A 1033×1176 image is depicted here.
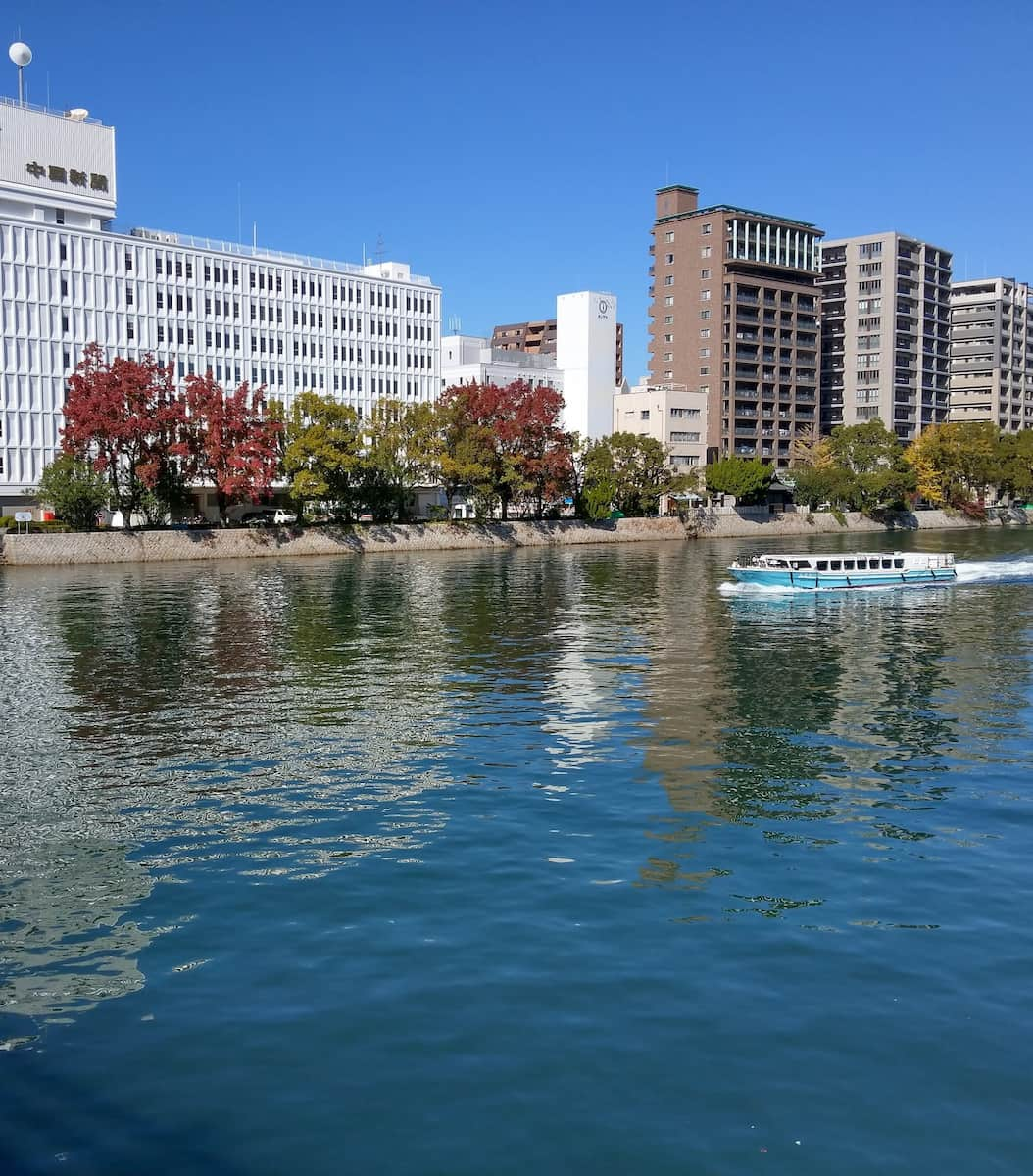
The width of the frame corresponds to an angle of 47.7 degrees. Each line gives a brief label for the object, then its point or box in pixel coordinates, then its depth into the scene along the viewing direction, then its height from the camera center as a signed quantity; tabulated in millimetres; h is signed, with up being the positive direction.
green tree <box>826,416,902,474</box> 157500 +11708
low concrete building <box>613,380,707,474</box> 171875 +17246
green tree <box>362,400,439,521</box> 115125 +8163
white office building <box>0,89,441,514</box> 115312 +26250
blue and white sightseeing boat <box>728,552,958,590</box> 67750 -2144
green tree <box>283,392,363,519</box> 106375 +7943
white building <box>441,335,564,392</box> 174875 +26105
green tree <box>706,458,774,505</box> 151375 +7361
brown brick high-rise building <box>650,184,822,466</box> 184125 +35012
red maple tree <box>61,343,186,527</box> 93375 +9058
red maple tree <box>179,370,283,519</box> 98812 +7733
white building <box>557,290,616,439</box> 183000 +27772
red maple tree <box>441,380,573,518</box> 120625 +10232
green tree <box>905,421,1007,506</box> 160375 +9893
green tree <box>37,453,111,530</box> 93250 +3632
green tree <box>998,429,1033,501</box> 168500 +10137
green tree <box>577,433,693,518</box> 132250 +6726
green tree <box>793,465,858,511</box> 153250 +6282
